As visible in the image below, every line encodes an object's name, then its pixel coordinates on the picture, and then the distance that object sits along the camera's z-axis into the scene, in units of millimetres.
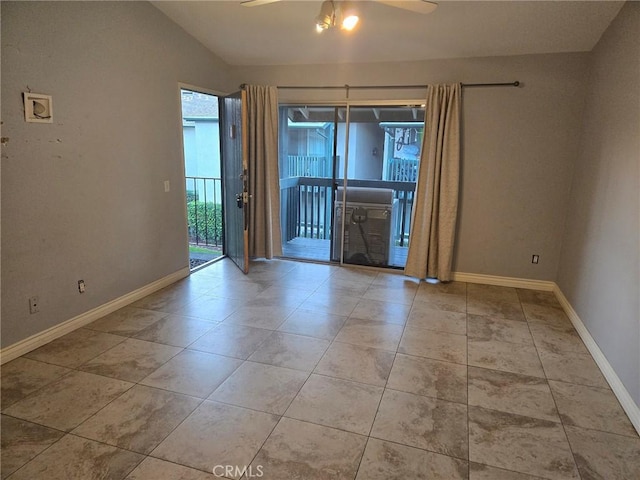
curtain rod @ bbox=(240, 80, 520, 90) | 3933
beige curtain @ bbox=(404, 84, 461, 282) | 4047
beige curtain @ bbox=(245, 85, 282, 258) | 4668
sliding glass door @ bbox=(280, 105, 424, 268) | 4594
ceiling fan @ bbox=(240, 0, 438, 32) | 2533
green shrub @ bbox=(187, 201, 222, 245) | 6176
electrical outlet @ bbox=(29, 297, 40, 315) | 2707
